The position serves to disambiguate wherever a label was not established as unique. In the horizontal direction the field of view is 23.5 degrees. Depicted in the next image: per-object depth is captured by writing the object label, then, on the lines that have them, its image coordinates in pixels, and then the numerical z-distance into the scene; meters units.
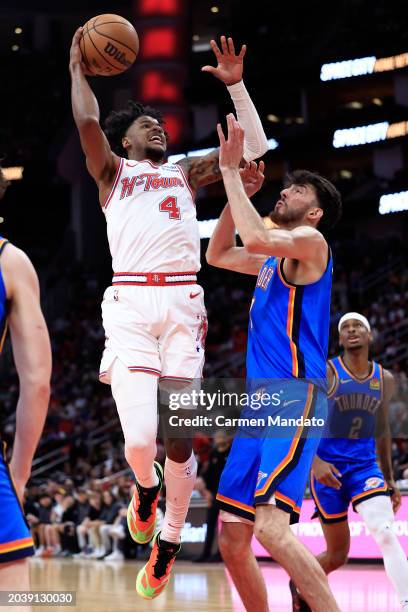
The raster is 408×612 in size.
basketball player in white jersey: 6.44
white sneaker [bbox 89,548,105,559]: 17.53
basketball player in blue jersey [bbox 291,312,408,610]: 7.63
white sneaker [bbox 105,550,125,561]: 17.20
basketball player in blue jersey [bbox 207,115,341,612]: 5.62
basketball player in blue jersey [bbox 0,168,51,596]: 3.59
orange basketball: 6.45
